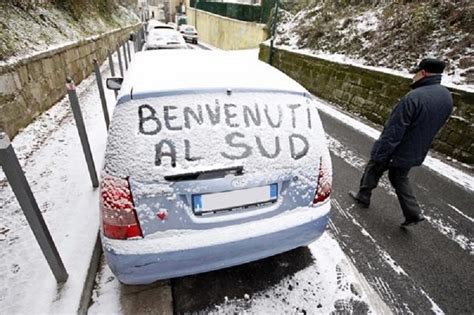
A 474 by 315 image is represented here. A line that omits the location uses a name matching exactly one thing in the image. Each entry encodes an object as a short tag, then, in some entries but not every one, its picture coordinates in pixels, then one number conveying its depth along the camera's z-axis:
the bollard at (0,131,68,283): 1.53
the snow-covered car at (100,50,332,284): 1.58
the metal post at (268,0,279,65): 11.03
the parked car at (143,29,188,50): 11.83
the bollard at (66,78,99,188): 2.73
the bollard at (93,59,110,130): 4.22
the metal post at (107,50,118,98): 7.49
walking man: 2.56
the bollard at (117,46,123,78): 8.85
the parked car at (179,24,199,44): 25.08
